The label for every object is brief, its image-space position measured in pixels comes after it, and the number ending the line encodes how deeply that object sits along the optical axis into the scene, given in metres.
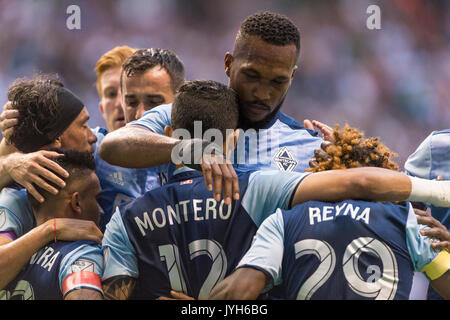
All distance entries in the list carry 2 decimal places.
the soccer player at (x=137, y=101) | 6.45
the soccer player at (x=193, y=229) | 4.54
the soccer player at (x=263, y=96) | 5.72
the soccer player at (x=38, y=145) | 5.02
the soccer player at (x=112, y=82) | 9.16
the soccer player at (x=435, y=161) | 5.76
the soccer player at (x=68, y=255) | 4.61
